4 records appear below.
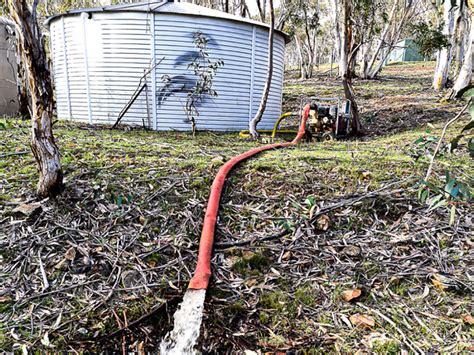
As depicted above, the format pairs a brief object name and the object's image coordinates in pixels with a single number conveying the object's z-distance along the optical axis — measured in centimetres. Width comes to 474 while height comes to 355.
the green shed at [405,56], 3219
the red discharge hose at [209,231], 194
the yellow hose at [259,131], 720
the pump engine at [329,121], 664
